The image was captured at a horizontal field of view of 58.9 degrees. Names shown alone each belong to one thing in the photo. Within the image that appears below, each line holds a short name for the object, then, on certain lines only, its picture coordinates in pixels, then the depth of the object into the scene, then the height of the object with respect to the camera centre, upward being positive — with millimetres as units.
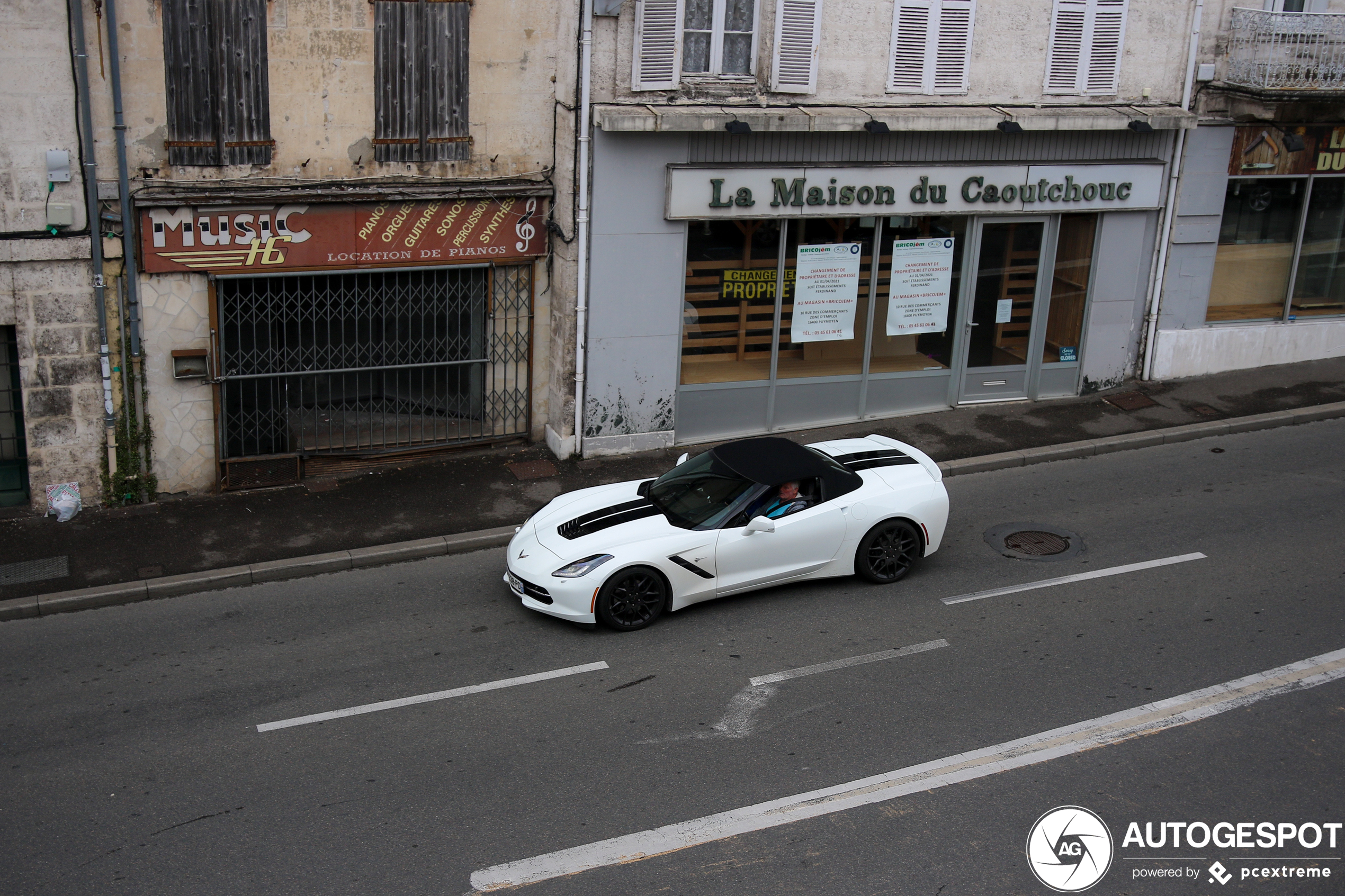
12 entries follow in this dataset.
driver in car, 10125 -3316
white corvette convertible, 9734 -3562
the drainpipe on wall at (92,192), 11117 -1180
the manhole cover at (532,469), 13352 -4165
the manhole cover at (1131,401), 15312 -3552
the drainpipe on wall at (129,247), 11336 -1709
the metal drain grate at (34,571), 10797 -4483
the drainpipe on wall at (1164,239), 14891 -1521
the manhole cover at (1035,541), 11289 -4015
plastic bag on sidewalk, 12016 -4247
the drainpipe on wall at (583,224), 12516 -1418
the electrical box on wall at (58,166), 11273 -943
